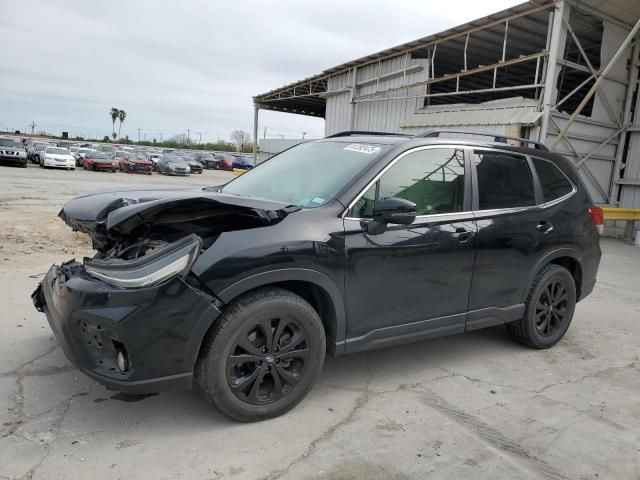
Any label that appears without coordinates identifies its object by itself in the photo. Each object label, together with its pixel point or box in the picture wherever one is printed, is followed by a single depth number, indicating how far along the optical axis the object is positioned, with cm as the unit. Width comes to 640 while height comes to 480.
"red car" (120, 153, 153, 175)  3497
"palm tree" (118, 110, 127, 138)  11362
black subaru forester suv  271
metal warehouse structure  1168
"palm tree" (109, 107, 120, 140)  11362
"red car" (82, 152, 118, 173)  3344
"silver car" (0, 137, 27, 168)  2853
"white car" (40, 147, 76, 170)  3056
